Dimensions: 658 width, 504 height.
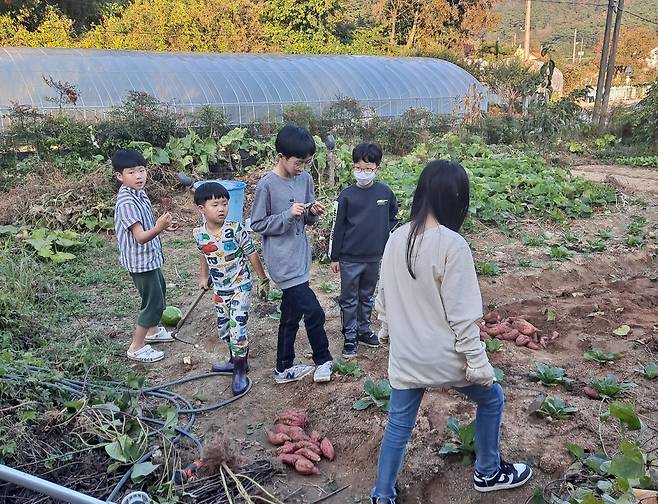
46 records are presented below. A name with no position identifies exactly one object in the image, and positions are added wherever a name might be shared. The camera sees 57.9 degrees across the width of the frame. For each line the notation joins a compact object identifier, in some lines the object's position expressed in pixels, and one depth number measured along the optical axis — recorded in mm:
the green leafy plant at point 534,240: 6961
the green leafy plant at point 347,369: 3925
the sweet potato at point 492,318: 4852
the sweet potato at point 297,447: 3158
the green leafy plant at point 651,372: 3646
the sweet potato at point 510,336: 4461
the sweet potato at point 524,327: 4516
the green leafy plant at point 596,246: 6820
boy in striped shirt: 4020
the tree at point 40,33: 18859
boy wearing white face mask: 4047
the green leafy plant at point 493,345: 4152
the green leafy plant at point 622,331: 4507
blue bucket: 4453
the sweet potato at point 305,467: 3031
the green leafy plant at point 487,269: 6004
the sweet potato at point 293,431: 3282
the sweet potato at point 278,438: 3281
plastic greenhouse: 11820
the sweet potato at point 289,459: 3080
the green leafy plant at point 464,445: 2971
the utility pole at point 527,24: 29586
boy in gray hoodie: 3494
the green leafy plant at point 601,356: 3967
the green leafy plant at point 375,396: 3459
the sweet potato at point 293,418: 3434
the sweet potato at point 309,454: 3115
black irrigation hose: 3131
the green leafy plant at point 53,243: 6680
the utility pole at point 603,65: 18859
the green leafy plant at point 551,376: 3650
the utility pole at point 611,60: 18844
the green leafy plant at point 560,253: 6504
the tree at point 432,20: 25688
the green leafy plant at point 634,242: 6969
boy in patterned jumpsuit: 3641
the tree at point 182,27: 20344
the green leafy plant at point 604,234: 7266
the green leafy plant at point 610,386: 3398
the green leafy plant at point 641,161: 13500
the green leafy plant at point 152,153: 9469
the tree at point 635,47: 46938
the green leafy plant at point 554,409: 3223
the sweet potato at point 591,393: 3416
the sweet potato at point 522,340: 4375
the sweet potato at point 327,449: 3178
